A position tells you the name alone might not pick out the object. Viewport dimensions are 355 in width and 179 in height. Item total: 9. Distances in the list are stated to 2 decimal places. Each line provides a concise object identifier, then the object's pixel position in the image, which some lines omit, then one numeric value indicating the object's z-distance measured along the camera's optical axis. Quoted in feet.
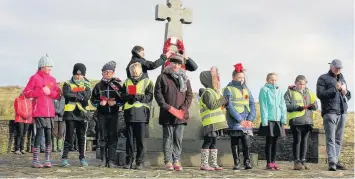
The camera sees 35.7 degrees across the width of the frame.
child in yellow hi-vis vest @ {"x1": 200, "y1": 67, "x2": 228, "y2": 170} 30.04
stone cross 38.81
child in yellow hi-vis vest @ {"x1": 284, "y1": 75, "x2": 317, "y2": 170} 32.94
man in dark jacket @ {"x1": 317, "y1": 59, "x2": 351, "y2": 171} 32.32
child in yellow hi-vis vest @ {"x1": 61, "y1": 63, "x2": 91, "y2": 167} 30.66
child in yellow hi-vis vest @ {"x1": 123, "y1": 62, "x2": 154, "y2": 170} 29.35
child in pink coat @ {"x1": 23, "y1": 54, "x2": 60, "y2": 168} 30.07
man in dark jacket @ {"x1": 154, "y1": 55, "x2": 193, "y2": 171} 28.89
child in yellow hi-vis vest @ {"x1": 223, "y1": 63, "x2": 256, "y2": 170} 31.04
